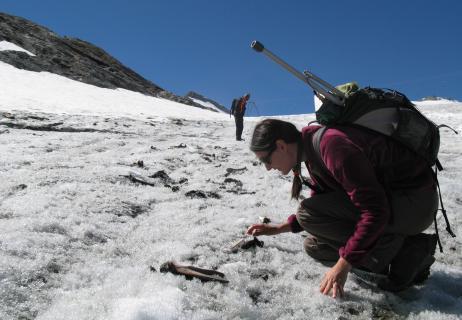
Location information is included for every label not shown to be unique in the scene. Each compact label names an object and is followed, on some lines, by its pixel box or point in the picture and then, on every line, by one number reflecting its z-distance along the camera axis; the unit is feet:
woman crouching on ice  10.62
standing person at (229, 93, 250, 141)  55.88
